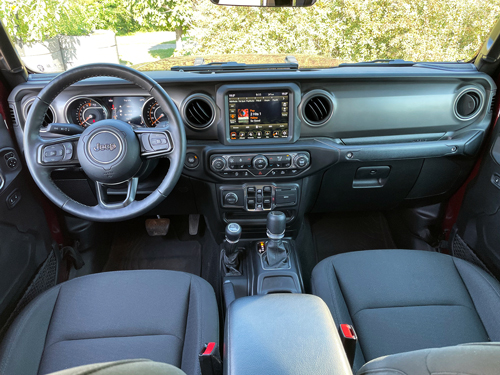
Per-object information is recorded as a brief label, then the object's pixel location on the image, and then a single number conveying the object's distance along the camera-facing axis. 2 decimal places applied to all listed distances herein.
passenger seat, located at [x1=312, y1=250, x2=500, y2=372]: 1.37
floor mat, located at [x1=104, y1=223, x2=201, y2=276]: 2.67
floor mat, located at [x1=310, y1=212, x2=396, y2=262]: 2.76
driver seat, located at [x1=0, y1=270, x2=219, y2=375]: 1.27
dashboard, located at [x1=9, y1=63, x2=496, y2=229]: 1.80
